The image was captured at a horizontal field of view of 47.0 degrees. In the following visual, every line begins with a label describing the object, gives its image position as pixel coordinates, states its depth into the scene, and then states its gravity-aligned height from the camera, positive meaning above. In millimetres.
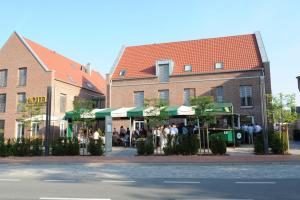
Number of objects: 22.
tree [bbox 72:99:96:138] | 21625 +1520
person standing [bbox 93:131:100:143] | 21089 +77
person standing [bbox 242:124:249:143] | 23750 +234
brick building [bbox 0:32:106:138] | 34375 +5592
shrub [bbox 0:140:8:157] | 19719 -719
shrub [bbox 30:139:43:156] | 19422 -676
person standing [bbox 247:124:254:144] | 23502 +230
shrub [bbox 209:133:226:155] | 16906 -501
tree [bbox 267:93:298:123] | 18359 +1342
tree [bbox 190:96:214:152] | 18016 +1457
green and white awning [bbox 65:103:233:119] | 19438 +1559
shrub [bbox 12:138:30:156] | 19547 -613
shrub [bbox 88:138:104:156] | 18688 -638
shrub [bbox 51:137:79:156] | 18953 -670
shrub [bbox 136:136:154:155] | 17938 -636
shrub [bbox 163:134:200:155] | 17250 -489
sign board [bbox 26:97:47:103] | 33894 +3703
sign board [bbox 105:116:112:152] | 19438 +120
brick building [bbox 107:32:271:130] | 30984 +5835
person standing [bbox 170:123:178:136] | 20053 +310
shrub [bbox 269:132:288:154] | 16531 -431
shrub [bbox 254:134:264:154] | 16797 -521
